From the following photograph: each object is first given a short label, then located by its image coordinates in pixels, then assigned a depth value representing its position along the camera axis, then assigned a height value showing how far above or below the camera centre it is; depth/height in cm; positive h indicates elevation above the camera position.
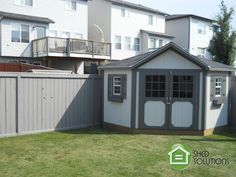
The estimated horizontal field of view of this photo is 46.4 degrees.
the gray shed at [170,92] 874 -48
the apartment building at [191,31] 3250 +558
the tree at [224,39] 1936 +269
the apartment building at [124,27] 2559 +485
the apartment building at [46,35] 1927 +293
